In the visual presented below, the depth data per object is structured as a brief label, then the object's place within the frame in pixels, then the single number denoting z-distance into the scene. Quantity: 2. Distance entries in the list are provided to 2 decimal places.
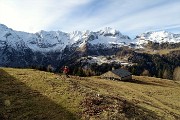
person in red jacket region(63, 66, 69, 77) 23.82
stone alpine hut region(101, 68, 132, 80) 46.21
